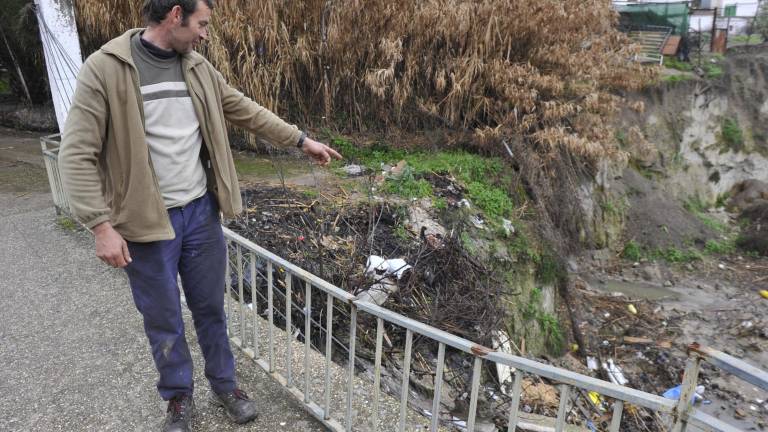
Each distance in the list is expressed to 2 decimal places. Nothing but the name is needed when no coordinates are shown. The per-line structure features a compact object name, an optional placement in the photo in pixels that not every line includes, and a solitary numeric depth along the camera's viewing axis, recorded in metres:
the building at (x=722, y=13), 18.01
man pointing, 2.12
